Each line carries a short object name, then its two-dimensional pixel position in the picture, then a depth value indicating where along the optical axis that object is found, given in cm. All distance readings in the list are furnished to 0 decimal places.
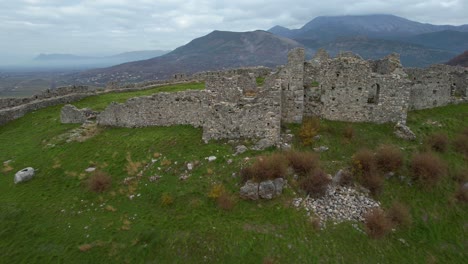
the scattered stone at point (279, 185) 1702
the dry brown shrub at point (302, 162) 1817
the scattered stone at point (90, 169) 2069
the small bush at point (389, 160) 1867
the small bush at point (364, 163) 1844
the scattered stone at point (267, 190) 1686
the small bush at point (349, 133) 2192
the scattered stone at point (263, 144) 2064
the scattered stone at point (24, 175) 2005
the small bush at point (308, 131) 2120
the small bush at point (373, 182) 1761
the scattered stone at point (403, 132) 2172
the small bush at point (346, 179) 1800
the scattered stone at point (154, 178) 1902
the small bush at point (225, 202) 1633
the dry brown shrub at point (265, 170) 1733
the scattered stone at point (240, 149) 2017
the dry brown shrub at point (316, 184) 1712
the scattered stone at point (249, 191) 1691
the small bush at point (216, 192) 1684
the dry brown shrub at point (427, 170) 1814
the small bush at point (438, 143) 2062
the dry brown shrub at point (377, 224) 1527
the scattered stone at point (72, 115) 2883
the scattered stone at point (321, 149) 2062
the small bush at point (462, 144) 2056
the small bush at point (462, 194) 1754
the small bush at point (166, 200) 1702
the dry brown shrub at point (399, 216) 1617
